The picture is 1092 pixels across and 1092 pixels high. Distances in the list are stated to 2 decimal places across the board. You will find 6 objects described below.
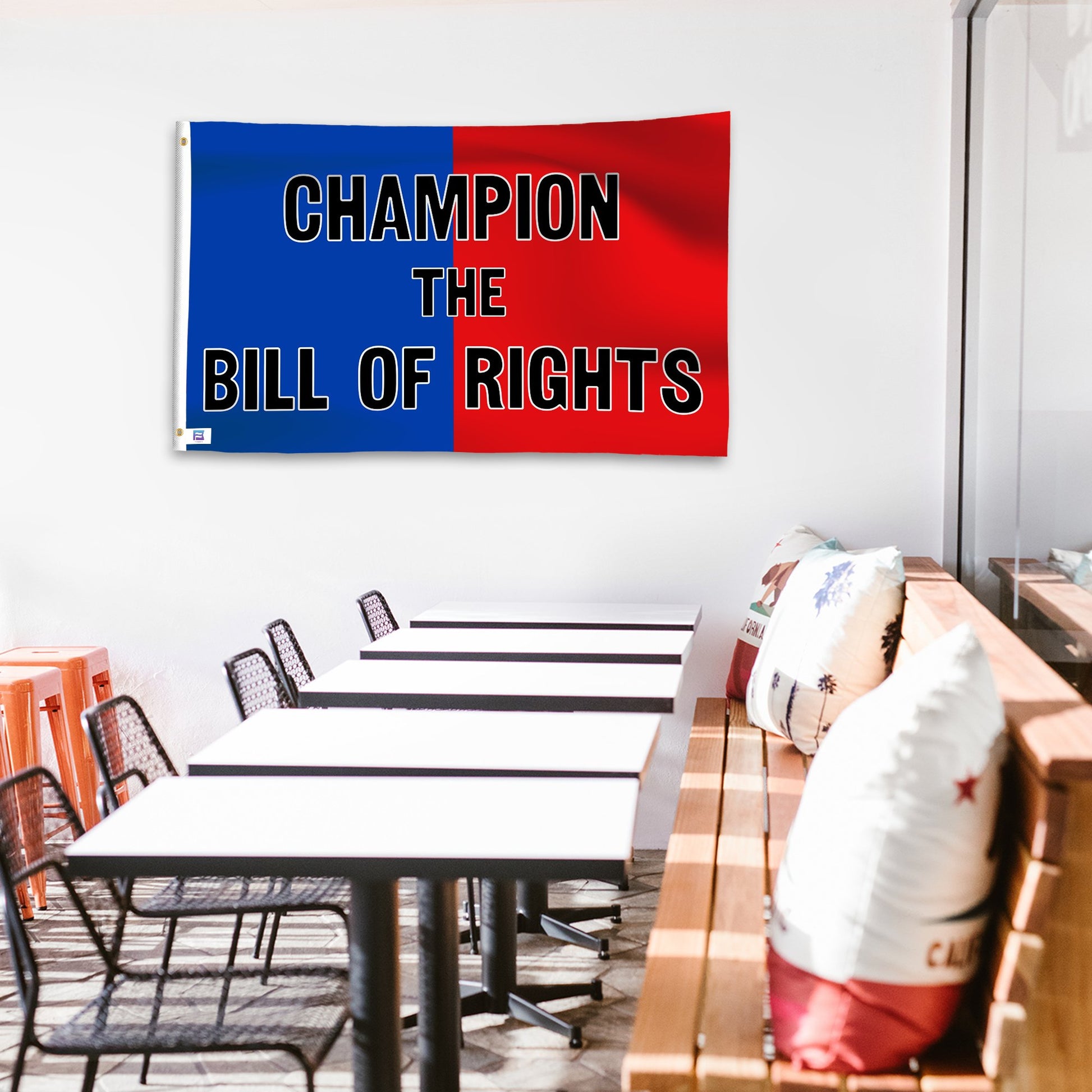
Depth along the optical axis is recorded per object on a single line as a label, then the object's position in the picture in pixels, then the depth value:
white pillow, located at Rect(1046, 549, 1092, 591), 2.36
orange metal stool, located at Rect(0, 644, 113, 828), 4.08
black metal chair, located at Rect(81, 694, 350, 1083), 2.44
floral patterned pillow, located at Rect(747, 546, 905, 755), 3.01
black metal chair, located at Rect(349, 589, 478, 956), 3.90
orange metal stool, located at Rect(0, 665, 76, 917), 3.73
